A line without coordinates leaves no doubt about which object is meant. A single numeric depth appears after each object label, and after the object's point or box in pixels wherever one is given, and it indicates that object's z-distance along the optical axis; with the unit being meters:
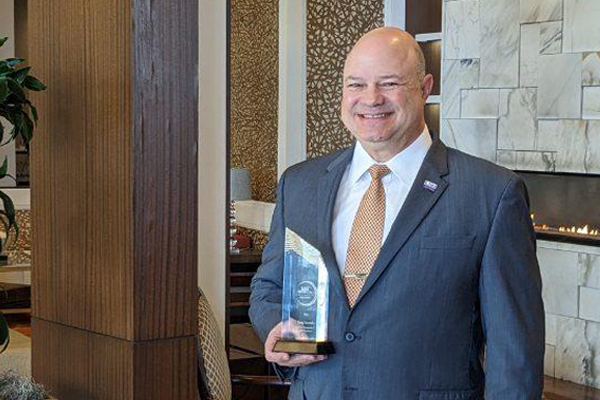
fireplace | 6.07
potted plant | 3.01
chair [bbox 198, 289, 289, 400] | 3.51
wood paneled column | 2.91
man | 2.21
